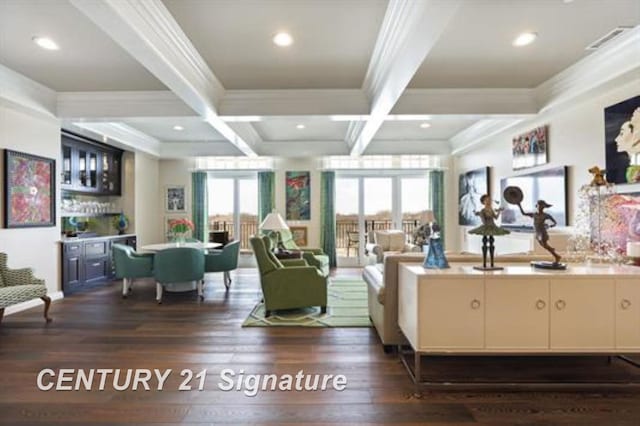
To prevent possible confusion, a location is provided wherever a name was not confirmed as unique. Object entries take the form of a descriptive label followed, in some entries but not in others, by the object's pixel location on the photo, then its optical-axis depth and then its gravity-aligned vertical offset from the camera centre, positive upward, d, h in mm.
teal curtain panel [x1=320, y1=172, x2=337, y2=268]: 8406 -102
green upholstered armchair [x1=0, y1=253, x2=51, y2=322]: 3984 -804
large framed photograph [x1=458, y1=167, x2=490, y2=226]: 6904 +407
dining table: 5714 -541
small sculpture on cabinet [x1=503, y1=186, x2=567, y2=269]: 2765 -89
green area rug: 4039 -1230
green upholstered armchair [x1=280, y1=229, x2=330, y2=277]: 5848 -721
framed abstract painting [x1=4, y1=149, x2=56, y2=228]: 4590 +321
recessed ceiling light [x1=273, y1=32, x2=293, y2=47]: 3285 +1603
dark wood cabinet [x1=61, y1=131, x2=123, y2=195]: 6156 +883
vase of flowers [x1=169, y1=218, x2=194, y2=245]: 6070 -262
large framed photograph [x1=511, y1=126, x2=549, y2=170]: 5102 +940
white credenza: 2549 -716
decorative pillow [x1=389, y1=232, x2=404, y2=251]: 7398 -588
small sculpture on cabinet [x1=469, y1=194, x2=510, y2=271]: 2736 -138
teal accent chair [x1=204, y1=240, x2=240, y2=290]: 5793 -750
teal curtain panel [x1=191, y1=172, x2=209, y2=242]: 8461 +216
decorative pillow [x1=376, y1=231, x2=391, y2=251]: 7430 -569
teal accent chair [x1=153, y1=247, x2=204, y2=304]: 5012 -731
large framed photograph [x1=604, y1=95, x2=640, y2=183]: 3572 +717
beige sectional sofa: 3158 -624
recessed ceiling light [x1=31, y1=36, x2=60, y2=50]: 3336 +1612
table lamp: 5242 -156
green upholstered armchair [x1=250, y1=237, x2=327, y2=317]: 4309 -846
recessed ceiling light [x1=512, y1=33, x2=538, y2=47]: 3330 +1615
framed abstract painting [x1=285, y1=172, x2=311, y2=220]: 8500 +415
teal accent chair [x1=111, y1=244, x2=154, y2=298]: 5383 -767
